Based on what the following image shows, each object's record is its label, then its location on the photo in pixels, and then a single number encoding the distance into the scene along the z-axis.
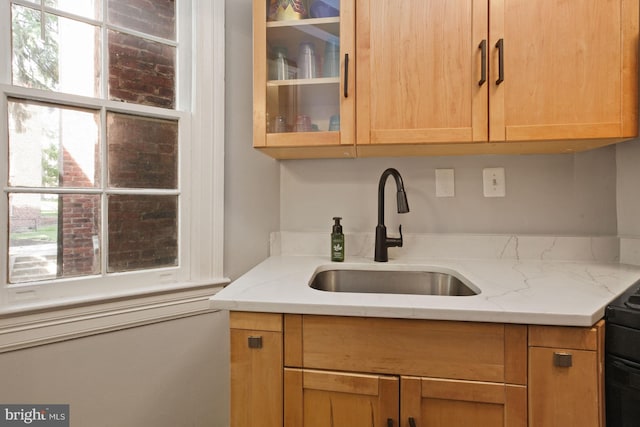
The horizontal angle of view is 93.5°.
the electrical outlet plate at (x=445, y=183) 1.39
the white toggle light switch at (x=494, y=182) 1.36
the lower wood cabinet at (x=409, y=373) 0.70
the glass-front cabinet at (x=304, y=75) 1.10
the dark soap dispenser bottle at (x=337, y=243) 1.28
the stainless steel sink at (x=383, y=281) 1.23
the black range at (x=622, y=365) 0.70
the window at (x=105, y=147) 0.99
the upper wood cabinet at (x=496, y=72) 0.99
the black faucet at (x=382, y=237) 1.24
